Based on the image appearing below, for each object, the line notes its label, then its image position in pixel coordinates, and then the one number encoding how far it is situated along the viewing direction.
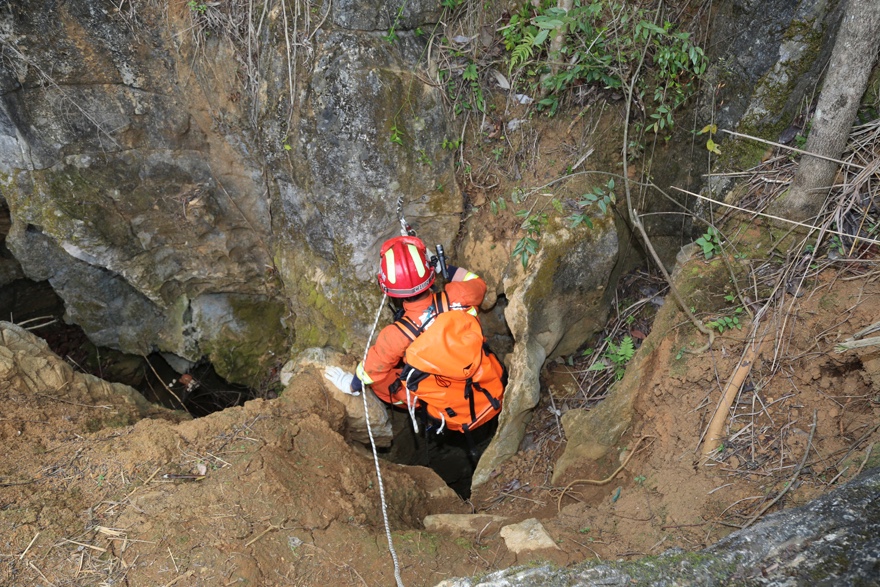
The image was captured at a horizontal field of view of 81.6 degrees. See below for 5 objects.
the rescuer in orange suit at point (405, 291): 4.24
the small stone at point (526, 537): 3.14
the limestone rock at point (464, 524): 3.54
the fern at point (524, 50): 3.99
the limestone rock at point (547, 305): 4.30
